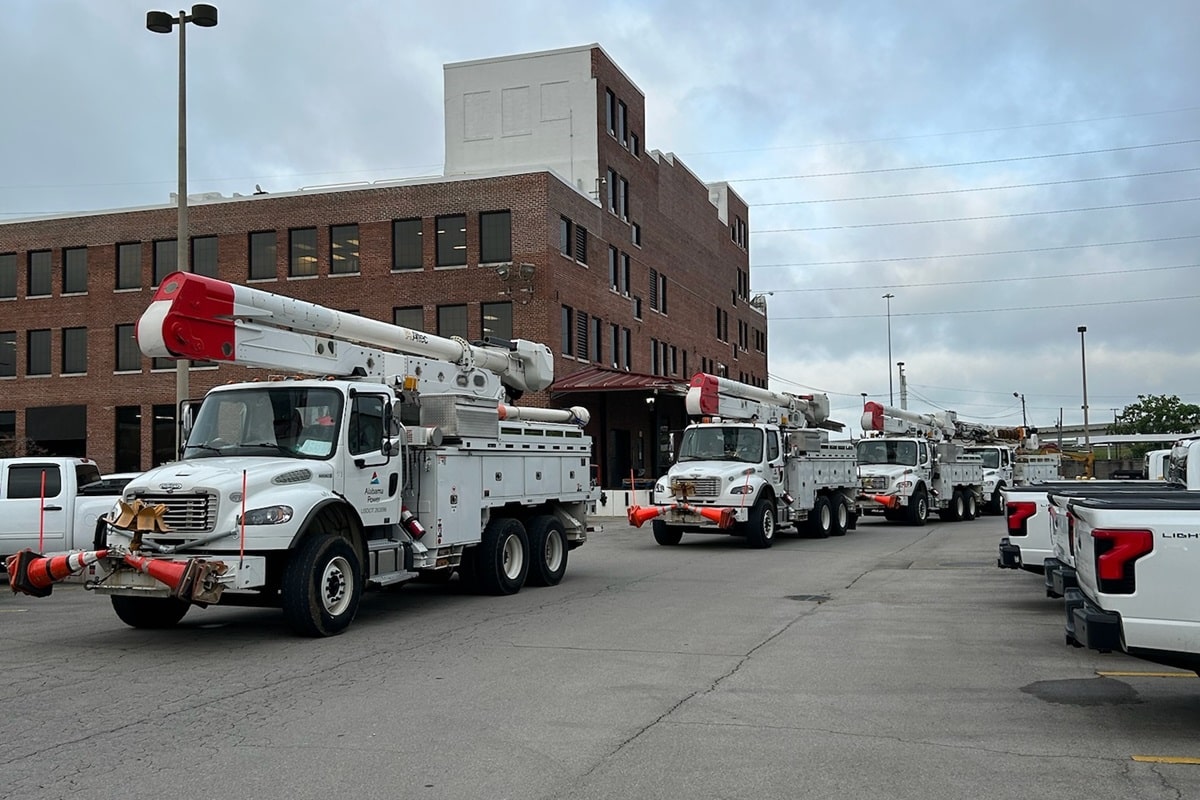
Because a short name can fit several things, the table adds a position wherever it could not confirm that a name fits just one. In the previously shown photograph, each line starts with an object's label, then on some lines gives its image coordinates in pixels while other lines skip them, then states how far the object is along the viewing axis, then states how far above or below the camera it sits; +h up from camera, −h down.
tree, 85.31 +2.19
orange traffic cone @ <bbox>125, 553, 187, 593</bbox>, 9.56 -1.03
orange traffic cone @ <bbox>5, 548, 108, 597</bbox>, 10.00 -1.05
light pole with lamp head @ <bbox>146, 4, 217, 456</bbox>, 18.45 +6.73
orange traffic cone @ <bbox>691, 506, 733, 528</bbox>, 20.62 -1.28
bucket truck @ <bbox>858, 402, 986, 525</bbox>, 29.03 -0.69
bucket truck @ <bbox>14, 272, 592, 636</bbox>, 9.93 -0.27
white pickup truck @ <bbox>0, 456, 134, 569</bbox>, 15.20 -0.71
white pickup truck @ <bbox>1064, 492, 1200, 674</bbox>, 6.15 -0.81
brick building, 38.62 +7.05
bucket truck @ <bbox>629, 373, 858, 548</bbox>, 21.17 -0.53
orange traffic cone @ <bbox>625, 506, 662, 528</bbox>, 21.05 -1.27
